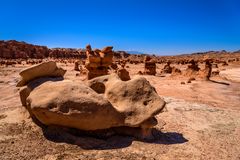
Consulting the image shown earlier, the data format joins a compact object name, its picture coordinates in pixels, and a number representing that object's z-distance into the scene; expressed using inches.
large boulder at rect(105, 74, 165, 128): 153.7
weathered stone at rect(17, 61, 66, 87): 177.0
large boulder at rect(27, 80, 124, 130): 141.7
